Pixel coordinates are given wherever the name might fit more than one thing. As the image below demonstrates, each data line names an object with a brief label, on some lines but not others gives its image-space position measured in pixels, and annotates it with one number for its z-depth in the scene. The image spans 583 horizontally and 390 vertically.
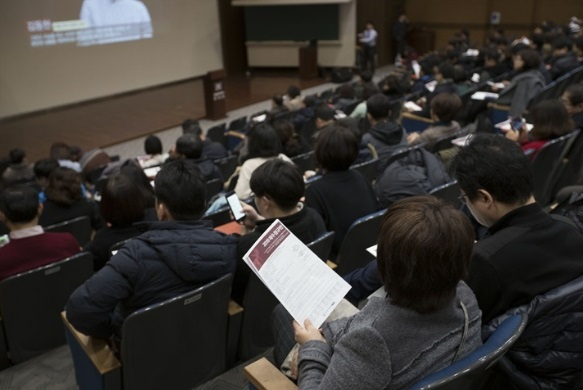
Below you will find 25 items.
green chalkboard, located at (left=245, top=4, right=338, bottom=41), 12.75
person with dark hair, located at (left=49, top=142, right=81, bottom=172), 5.50
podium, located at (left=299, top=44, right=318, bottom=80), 12.44
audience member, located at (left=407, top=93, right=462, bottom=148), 4.26
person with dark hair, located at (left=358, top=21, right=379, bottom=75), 12.66
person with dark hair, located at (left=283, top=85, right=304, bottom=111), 7.53
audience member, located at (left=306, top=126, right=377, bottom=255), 2.83
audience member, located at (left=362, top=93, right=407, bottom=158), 4.04
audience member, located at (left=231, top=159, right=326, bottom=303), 2.28
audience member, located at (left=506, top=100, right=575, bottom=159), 3.41
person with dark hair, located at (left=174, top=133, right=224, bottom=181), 4.27
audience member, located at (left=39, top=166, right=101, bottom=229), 3.42
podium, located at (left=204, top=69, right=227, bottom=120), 9.12
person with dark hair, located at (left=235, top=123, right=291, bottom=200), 3.52
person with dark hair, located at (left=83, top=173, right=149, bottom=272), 2.62
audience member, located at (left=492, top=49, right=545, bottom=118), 5.62
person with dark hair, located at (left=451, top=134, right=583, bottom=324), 1.54
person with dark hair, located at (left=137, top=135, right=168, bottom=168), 5.25
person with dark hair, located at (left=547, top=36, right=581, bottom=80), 6.90
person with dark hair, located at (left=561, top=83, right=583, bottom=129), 4.05
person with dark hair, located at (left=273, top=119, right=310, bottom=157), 4.50
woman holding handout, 1.17
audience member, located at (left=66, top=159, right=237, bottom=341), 1.88
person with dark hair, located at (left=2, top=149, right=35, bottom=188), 5.46
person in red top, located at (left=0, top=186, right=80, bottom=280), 2.59
